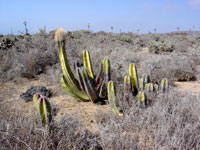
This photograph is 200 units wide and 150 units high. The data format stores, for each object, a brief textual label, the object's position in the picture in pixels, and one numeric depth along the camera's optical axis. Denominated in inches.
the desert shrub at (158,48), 434.9
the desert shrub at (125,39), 609.1
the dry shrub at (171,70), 229.6
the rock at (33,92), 169.9
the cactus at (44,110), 91.2
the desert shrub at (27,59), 234.5
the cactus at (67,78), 149.5
